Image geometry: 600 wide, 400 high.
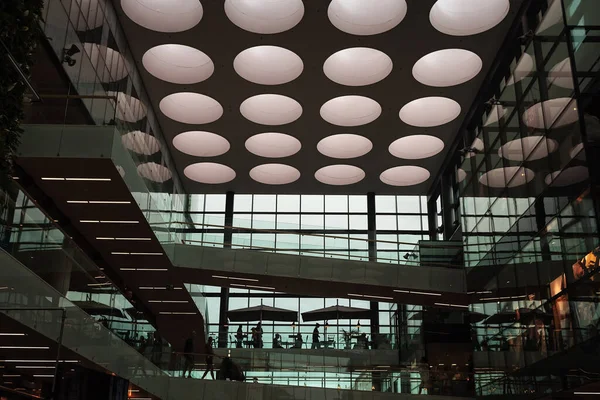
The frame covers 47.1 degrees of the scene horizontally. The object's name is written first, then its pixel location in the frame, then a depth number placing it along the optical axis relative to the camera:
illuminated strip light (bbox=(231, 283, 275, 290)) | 29.94
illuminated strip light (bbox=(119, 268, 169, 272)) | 26.39
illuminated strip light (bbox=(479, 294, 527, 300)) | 20.67
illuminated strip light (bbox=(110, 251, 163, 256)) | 24.32
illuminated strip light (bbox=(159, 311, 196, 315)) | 32.81
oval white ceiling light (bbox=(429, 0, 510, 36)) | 24.20
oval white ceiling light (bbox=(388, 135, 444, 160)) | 33.59
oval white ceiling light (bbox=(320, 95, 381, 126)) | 30.31
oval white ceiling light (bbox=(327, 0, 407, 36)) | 24.02
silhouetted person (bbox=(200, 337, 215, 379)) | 23.92
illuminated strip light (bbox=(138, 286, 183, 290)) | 28.89
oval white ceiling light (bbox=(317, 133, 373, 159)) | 33.56
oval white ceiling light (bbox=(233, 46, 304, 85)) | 27.20
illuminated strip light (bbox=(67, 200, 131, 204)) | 19.23
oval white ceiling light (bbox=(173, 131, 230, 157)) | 33.75
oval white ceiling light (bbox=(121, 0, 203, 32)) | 24.36
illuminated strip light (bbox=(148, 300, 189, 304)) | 30.81
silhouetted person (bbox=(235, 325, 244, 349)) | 28.53
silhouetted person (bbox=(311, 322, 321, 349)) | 27.89
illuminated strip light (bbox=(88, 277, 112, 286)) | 16.25
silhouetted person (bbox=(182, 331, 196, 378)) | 23.81
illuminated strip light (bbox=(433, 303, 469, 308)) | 30.28
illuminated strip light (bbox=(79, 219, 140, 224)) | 21.05
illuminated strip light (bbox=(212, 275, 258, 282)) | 28.11
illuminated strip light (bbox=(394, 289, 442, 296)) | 28.44
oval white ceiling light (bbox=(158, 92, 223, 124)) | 30.55
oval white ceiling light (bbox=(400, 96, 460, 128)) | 30.22
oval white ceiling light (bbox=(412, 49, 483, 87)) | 27.19
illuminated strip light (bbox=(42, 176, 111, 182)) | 17.67
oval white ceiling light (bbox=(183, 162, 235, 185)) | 37.38
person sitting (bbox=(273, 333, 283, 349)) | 27.89
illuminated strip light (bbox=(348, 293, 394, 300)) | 29.74
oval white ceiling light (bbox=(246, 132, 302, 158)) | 33.69
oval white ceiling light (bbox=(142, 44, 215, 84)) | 27.45
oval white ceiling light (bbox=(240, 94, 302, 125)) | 30.41
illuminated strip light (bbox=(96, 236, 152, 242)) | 22.70
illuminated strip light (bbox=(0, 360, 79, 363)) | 15.55
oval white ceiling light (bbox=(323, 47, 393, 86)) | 27.08
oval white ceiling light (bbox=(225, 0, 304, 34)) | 24.17
